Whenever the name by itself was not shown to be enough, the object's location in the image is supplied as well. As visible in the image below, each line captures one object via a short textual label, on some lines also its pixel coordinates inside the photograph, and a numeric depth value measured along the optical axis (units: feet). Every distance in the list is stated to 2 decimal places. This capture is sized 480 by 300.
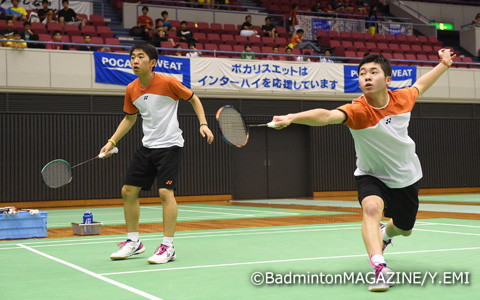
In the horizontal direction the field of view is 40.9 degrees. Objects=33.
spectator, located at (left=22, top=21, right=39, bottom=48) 57.62
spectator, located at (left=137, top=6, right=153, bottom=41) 67.15
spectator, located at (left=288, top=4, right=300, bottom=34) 79.26
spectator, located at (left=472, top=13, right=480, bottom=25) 92.48
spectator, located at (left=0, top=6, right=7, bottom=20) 61.77
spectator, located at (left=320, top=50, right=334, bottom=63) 68.50
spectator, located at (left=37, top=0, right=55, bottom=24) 63.41
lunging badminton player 15.47
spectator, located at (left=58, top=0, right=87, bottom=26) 63.93
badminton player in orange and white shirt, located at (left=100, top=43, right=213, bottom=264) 20.84
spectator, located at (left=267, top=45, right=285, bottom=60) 68.05
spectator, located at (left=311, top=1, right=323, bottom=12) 85.05
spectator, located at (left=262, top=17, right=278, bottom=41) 73.81
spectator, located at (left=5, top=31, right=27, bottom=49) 55.62
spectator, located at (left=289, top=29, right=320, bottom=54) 72.74
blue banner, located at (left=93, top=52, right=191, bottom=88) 58.70
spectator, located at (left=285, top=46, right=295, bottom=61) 68.85
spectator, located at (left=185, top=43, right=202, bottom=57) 62.90
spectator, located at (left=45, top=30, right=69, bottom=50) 57.98
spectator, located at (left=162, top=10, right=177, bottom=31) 68.03
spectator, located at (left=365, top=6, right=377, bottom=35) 83.82
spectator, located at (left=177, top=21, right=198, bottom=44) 65.46
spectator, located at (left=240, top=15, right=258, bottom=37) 72.13
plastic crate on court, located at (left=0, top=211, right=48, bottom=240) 28.99
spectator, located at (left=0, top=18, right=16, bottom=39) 56.34
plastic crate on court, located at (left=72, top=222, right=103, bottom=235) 30.55
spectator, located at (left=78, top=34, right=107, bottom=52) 59.88
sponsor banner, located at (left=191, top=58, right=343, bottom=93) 62.64
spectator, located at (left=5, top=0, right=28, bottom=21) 62.80
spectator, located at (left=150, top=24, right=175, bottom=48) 64.28
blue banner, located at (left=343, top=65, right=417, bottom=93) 68.49
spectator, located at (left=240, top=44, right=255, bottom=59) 65.11
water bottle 30.86
